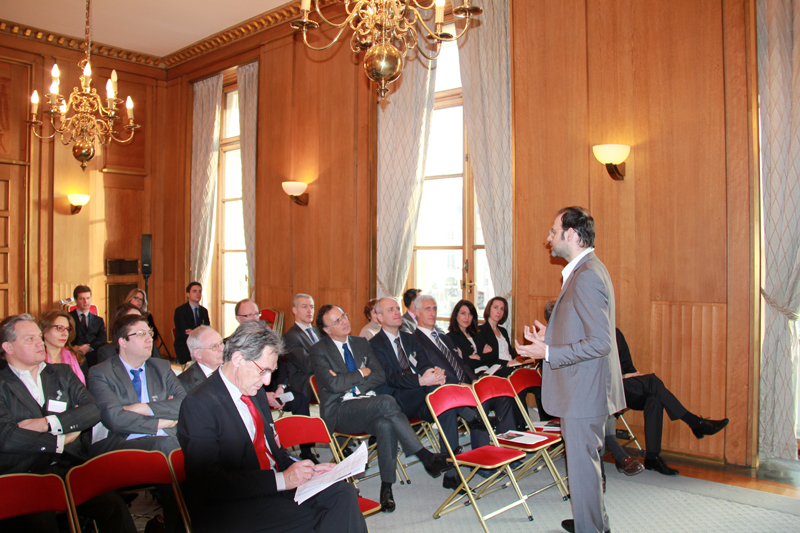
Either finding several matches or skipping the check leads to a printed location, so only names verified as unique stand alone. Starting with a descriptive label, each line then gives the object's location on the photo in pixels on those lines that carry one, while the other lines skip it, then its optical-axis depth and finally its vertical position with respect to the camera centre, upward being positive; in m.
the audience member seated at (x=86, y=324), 6.40 -0.68
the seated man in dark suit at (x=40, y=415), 2.59 -0.80
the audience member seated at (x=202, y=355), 3.65 -0.58
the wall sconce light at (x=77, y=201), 8.77 +0.97
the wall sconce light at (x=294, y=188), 7.40 +0.99
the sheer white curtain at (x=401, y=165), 6.54 +1.16
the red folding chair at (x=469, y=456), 3.33 -1.16
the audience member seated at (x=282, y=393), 4.55 -1.07
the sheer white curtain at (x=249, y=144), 8.50 +1.80
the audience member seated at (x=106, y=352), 4.16 -0.65
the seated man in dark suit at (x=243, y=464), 2.26 -0.83
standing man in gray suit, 2.81 -0.51
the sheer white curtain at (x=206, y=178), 9.25 +1.40
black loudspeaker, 9.30 +0.14
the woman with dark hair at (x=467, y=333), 5.23 -0.65
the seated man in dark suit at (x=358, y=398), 3.73 -0.94
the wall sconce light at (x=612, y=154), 4.87 +0.95
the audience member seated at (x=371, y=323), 5.60 -0.60
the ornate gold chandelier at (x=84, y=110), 5.05 +1.47
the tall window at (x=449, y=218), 6.48 +0.55
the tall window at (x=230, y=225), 9.27 +0.64
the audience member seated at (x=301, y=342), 4.73 -0.69
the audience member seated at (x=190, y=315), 7.11 -0.65
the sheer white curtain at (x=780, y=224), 4.41 +0.32
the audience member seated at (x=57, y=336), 4.02 -0.51
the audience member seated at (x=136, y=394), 3.19 -0.77
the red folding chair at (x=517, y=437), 3.62 -1.14
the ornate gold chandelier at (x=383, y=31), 3.11 +1.35
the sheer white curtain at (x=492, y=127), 5.82 +1.43
